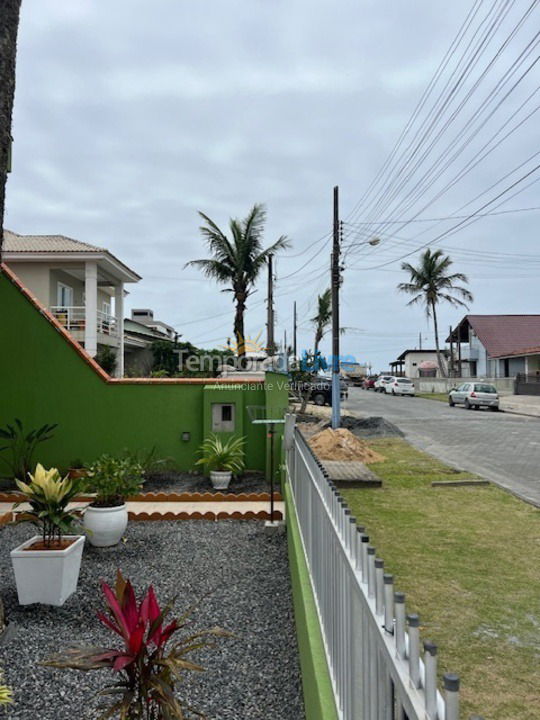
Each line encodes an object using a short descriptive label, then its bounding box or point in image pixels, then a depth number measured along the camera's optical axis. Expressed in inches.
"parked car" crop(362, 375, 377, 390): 2138.3
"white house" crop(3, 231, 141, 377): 748.0
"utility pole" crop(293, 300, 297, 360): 1980.2
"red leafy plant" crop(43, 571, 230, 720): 90.5
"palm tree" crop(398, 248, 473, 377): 1779.0
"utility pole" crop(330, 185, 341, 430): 632.4
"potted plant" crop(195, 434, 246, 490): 327.6
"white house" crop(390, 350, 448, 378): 2339.0
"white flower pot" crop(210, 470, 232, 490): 326.3
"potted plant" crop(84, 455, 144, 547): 219.9
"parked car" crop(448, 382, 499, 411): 1095.6
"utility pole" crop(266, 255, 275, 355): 941.8
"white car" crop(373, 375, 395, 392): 1813.2
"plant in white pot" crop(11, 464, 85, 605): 165.6
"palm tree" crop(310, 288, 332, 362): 1437.9
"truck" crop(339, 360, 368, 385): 2420.9
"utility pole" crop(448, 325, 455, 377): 1965.9
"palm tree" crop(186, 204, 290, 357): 879.7
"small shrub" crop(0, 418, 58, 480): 340.8
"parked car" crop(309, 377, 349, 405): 1141.7
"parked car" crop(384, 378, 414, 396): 1657.2
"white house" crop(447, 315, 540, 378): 1611.7
